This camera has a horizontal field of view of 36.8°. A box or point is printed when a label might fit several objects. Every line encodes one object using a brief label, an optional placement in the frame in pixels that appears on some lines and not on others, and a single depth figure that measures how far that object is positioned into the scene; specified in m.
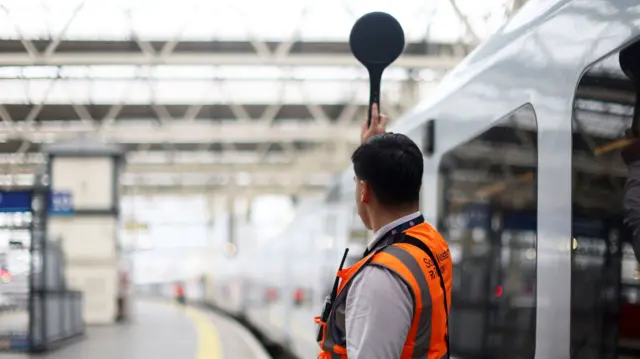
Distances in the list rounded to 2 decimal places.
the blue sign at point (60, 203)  18.34
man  2.13
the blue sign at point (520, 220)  3.37
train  2.72
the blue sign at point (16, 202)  12.25
